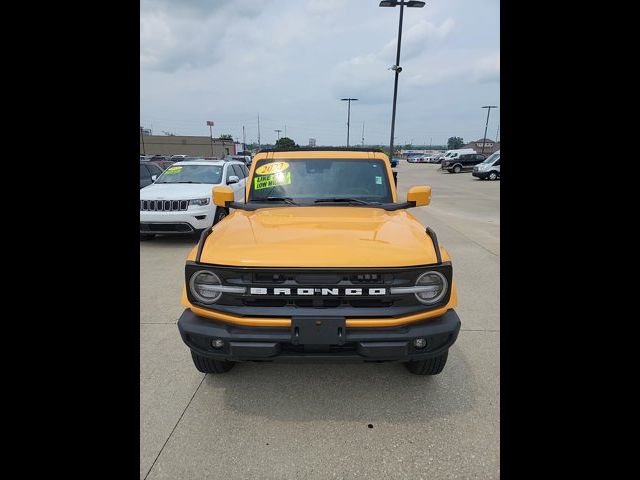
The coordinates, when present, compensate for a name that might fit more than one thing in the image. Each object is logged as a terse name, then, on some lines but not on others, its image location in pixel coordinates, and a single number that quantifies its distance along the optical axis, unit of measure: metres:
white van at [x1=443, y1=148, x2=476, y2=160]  35.97
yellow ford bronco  2.03
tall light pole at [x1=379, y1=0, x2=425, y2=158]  12.28
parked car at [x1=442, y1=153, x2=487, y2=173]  35.12
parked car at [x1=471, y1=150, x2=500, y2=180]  25.30
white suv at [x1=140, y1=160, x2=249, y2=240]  6.50
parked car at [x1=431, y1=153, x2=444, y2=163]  60.91
